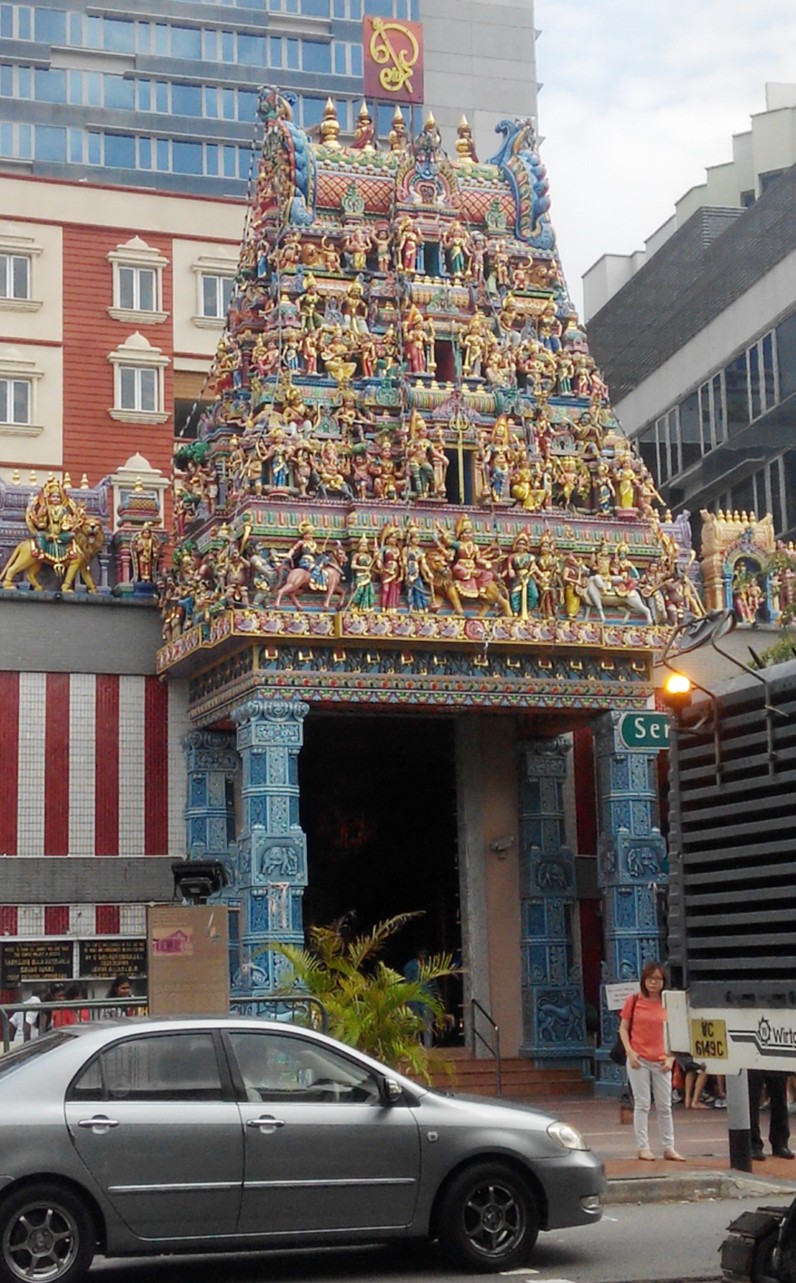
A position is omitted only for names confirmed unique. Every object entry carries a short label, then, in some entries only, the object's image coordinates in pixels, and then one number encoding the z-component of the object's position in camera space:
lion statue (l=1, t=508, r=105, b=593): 26.50
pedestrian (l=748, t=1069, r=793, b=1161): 17.64
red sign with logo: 33.69
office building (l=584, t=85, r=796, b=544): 43.41
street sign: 22.67
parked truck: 8.43
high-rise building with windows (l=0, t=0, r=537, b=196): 69.25
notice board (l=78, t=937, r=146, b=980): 25.91
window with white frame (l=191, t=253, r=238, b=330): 44.06
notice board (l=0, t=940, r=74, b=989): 25.45
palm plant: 18.05
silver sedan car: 11.32
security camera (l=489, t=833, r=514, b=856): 27.47
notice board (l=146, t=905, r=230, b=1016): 18.00
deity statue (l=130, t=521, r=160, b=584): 27.47
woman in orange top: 17.36
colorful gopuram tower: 24.31
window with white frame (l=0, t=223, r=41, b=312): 42.31
